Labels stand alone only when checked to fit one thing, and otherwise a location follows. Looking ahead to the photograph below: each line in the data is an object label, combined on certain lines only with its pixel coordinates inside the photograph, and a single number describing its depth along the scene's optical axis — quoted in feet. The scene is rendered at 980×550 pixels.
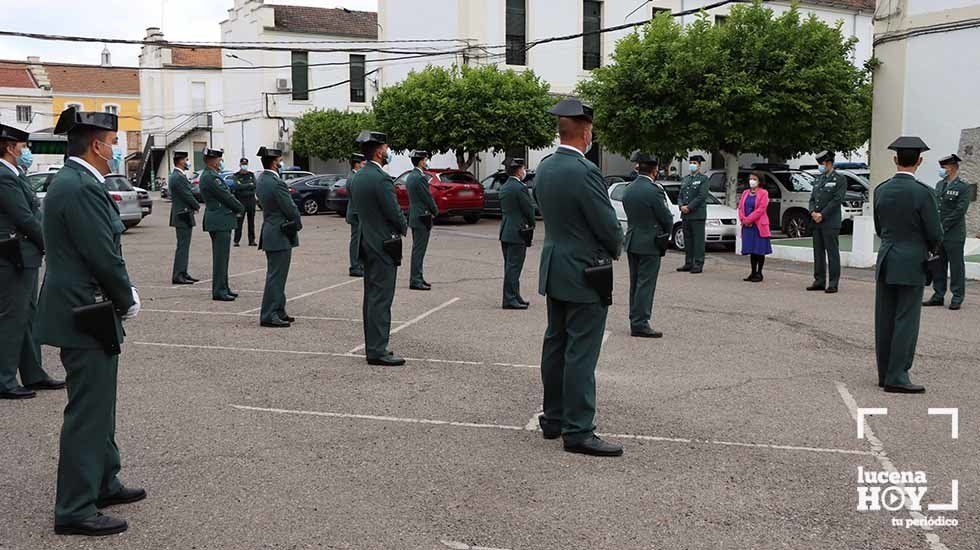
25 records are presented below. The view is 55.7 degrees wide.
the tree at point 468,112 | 99.35
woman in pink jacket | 48.37
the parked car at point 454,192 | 90.58
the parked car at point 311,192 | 111.55
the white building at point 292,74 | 158.10
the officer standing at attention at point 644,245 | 33.19
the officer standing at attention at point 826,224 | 45.47
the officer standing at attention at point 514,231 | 39.24
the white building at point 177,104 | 183.42
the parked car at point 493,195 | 97.60
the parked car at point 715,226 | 63.52
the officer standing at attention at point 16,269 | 23.98
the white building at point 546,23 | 119.65
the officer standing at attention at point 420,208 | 47.03
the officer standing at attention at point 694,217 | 53.21
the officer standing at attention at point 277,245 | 34.65
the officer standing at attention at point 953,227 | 39.47
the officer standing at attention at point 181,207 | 46.24
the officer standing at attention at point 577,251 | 18.81
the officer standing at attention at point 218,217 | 41.73
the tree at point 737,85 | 69.10
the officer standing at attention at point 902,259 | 24.57
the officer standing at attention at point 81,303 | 14.76
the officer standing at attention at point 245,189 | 66.64
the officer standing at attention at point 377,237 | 27.89
